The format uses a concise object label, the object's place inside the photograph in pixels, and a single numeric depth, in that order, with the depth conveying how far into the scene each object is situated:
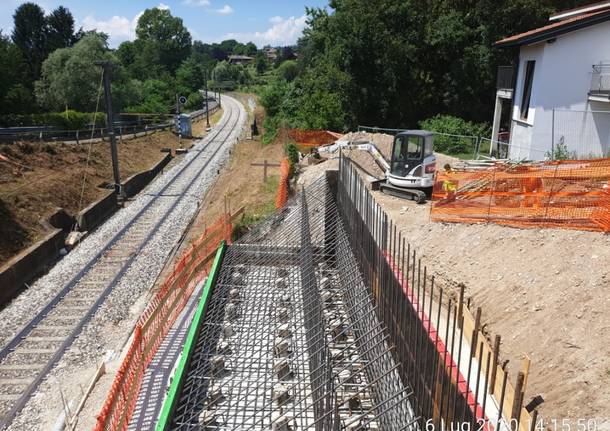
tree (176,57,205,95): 81.88
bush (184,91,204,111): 75.75
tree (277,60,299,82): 84.06
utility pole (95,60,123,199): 23.77
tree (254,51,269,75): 151.05
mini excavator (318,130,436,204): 16.91
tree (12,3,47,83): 68.81
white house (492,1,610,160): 19.12
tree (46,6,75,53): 70.12
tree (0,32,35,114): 44.50
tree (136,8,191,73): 116.75
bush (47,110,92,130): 40.01
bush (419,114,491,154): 28.81
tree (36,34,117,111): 48.12
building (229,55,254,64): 195.29
